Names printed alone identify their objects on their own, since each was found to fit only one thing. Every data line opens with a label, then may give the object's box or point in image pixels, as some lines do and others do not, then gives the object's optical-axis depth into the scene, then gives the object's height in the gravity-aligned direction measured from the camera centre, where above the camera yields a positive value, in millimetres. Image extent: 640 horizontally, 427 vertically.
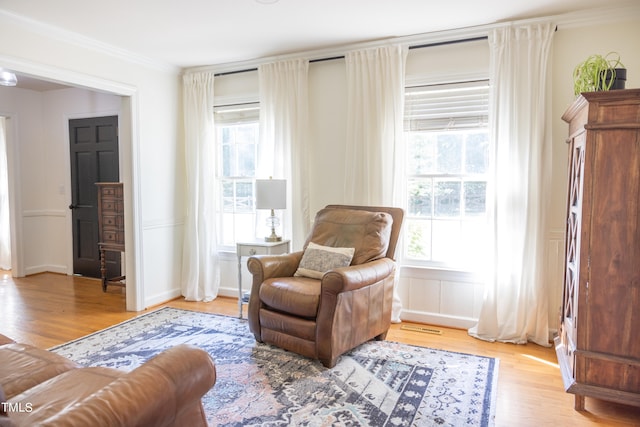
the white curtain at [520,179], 3119 +64
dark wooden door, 5262 +110
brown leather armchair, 2678 -707
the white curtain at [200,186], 4395 -7
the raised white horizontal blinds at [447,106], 3393 +673
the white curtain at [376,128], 3572 +513
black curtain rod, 3350 +1189
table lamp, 3639 -64
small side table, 3701 -568
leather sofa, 1044 -637
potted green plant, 2299 +623
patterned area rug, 2176 -1194
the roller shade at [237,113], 4293 +759
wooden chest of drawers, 4594 -389
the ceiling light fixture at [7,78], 2723 +697
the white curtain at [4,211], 5824 -384
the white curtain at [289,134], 3957 +495
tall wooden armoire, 2107 -341
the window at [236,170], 4391 +169
